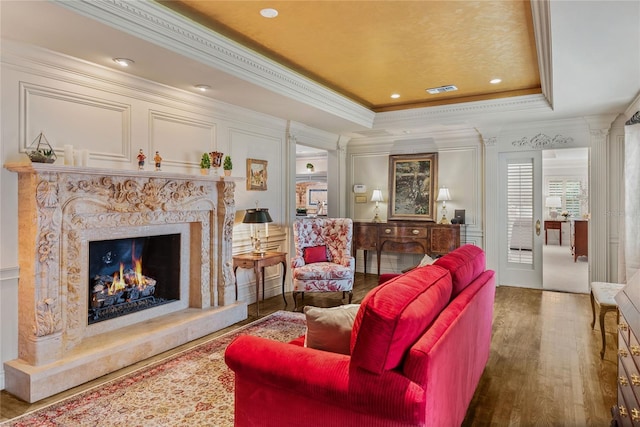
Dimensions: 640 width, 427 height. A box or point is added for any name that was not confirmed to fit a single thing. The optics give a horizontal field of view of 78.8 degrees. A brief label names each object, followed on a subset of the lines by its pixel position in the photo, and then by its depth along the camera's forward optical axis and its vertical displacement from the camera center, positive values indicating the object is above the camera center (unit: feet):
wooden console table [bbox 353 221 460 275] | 19.48 -1.14
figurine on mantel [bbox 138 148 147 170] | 11.49 +1.65
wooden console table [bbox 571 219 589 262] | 28.73 -1.81
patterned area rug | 7.61 -3.97
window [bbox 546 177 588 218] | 36.88 +2.22
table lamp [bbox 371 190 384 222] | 22.50 +0.94
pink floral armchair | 15.35 -1.79
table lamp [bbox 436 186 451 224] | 20.63 +1.01
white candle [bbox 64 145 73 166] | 9.73 +1.52
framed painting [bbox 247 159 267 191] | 16.33 +1.75
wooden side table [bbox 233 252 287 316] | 14.57 -1.74
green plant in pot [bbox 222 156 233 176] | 14.11 +1.87
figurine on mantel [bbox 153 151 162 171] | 11.93 +1.71
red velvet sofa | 4.74 -2.06
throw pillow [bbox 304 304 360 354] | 5.71 -1.69
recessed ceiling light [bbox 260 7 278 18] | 9.42 +4.98
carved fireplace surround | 8.94 -1.35
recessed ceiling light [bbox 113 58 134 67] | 10.21 +4.11
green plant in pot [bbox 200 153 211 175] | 13.41 +1.78
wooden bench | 10.58 -2.34
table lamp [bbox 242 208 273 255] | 14.98 -0.10
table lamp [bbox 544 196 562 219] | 36.88 +1.12
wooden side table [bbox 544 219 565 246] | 37.70 -0.90
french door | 18.98 -0.20
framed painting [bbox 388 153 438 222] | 21.29 +1.63
